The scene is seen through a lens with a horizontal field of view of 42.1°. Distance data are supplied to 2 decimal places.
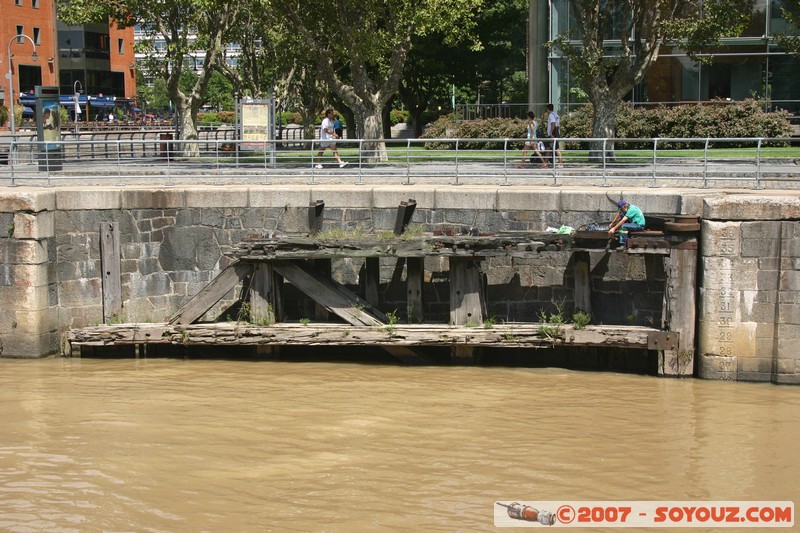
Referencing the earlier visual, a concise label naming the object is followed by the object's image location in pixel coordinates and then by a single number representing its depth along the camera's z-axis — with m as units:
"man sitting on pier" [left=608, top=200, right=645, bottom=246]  17.05
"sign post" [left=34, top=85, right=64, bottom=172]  26.61
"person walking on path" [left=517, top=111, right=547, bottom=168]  25.04
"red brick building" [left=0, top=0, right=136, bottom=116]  67.88
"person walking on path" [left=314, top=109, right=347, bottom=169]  25.17
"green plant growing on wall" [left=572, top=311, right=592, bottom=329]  17.52
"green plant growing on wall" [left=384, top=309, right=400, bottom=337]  17.44
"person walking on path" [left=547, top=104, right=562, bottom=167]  26.12
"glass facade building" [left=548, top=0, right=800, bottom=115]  35.38
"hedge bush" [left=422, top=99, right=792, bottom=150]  32.66
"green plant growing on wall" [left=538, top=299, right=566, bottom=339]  17.20
